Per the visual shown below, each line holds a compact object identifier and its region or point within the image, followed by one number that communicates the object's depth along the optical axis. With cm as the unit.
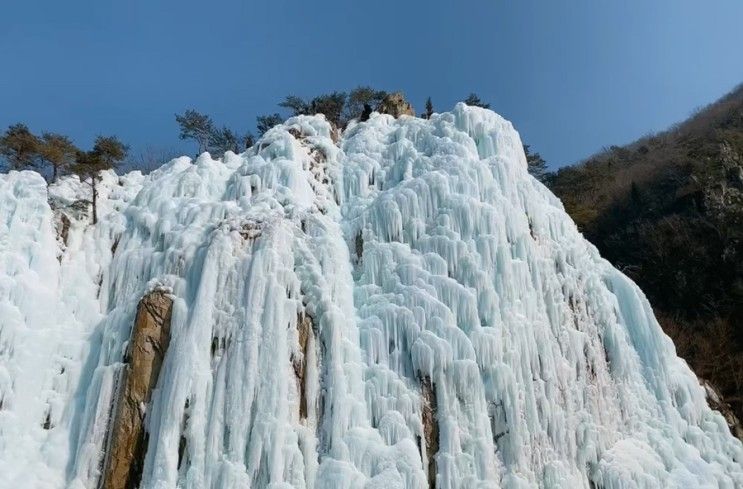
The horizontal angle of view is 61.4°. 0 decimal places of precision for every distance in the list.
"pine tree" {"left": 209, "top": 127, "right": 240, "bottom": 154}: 3041
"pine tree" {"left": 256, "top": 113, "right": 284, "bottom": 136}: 2928
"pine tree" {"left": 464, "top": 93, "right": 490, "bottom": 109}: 3015
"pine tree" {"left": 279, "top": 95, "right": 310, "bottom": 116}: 2857
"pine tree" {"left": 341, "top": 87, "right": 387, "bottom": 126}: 2792
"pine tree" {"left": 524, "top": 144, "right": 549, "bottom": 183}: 3291
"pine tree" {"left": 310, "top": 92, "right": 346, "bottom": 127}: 2594
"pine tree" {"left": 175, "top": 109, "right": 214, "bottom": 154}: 2997
